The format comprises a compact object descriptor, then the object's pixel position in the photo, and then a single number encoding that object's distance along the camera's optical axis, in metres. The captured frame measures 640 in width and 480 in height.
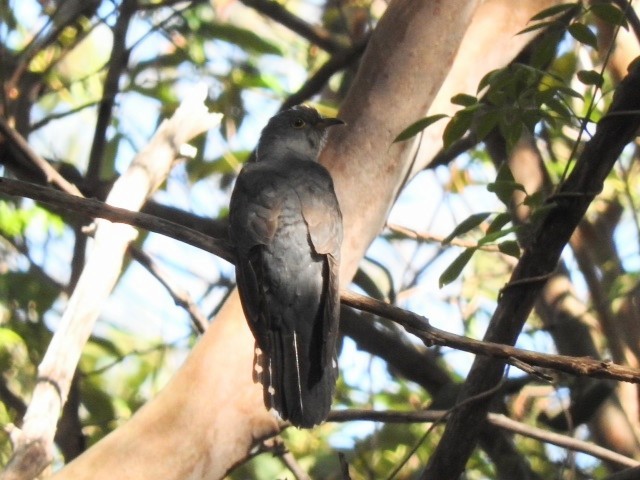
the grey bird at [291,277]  6.66
